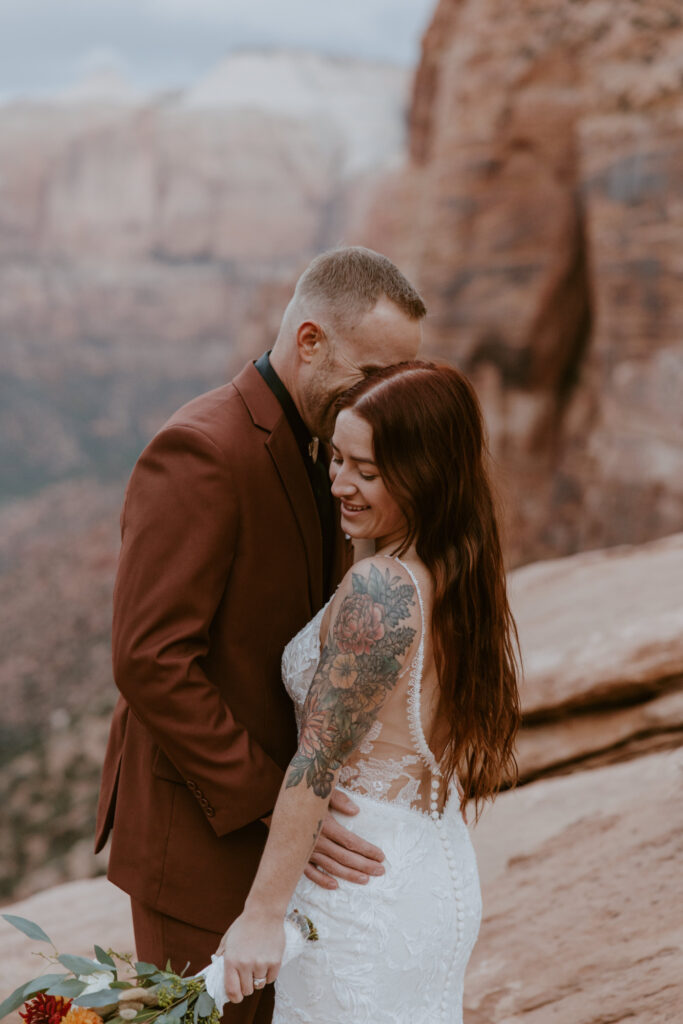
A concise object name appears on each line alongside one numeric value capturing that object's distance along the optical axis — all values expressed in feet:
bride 5.58
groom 6.21
